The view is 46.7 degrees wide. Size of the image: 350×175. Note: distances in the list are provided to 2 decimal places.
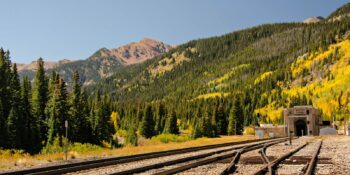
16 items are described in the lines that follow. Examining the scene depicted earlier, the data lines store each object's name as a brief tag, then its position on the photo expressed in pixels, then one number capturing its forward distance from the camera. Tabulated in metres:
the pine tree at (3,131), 57.53
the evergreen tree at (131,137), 95.02
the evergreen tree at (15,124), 58.97
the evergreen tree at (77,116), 73.06
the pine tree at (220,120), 107.81
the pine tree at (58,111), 67.31
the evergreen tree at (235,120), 108.11
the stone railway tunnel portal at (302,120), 109.63
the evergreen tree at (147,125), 115.38
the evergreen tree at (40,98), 69.81
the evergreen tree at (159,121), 134.50
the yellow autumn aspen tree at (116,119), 156.89
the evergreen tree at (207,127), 98.00
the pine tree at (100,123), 84.31
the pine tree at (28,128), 62.89
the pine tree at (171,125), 112.62
